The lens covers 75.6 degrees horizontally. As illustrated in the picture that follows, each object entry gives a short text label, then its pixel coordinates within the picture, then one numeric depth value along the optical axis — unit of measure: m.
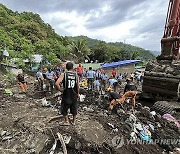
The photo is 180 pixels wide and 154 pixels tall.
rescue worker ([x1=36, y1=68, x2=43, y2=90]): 5.95
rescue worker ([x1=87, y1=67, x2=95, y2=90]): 6.21
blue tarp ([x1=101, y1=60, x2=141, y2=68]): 12.61
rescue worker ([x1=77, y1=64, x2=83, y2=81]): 7.13
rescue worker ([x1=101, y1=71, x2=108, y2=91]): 6.70
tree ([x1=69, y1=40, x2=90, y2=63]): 19.74
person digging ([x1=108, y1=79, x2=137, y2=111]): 3.82
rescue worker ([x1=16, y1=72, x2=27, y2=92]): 5.83
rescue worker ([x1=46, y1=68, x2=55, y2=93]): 5.59
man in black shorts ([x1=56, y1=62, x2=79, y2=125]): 2.41
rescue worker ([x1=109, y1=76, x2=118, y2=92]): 6.12
